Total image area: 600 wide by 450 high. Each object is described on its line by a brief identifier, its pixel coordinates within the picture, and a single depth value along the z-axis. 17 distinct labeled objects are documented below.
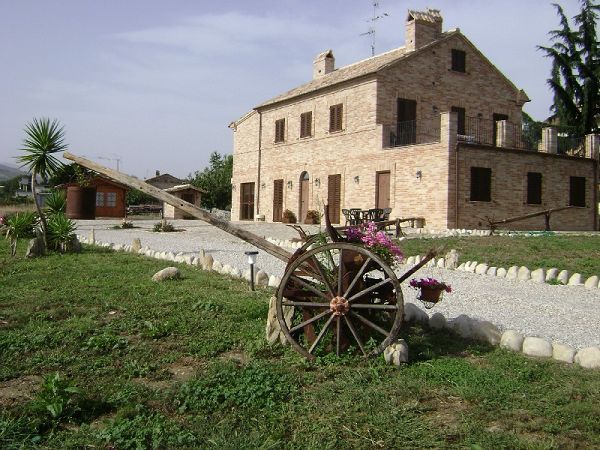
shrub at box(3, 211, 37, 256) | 13.00
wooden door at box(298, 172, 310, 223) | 29.17
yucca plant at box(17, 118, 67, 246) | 12.39
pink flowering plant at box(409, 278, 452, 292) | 5.27
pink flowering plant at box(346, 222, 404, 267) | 4.98
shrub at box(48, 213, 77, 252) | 12.94
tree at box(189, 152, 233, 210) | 53.62
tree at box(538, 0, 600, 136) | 36.53
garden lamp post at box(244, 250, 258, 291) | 7.78
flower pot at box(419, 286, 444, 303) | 5.29
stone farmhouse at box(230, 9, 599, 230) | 22.16
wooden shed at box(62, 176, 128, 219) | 41.75
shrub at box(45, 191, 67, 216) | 15.07
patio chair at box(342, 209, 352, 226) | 20.28
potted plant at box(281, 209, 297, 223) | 29.23
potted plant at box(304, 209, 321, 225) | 27.13
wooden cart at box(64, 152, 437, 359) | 4.76
